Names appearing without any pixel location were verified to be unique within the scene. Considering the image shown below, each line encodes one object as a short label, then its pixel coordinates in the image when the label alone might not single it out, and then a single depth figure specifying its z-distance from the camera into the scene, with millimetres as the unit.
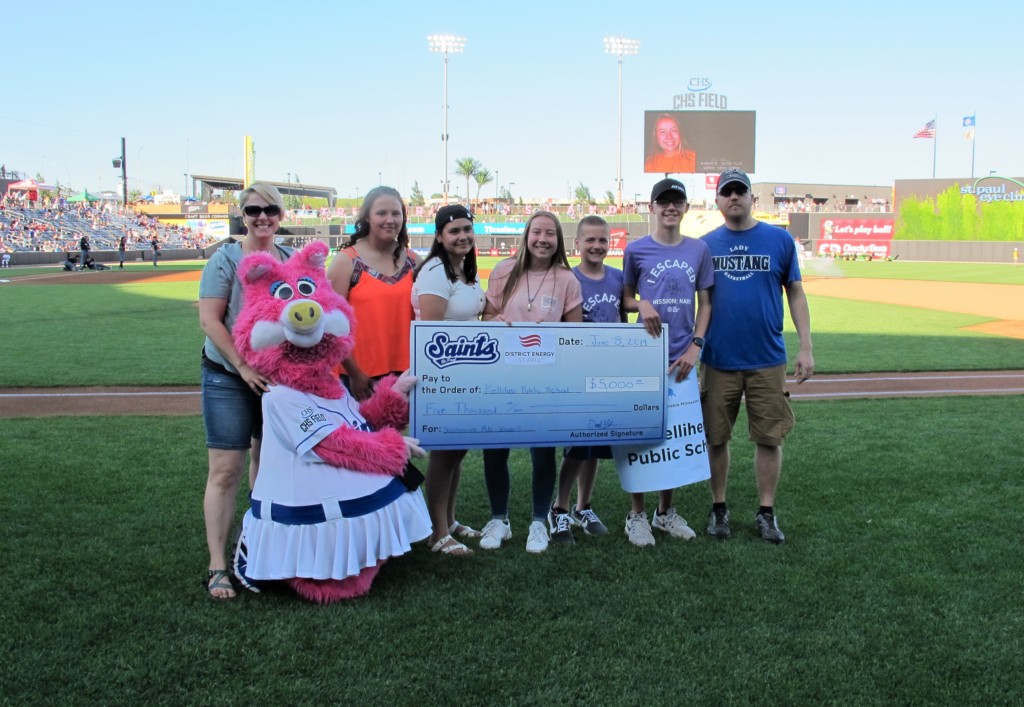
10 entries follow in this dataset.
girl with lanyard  4340
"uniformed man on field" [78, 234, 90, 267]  37266
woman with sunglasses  3818
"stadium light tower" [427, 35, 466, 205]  59562
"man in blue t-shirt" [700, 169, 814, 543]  4539
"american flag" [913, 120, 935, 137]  58312
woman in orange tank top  4164
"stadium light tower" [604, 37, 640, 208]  63469
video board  50625
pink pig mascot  3705
